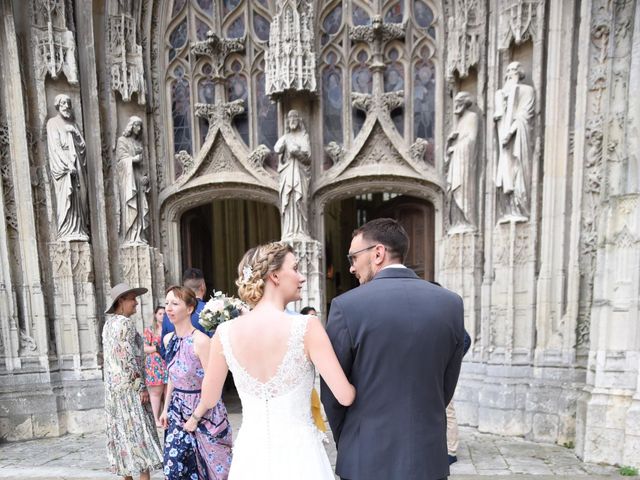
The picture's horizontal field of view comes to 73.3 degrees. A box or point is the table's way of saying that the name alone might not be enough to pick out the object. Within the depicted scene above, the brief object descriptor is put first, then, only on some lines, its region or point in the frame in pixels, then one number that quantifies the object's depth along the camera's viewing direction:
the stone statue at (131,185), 7.01
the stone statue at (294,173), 6.90
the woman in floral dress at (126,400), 3.64
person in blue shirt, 4.68
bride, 1.88
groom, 1.79
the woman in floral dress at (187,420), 3.14
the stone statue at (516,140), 5.62
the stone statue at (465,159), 6.27
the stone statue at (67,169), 6.39
